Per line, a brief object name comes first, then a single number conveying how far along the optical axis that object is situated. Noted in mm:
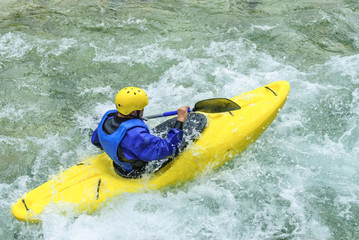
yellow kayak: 7480
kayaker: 6793
